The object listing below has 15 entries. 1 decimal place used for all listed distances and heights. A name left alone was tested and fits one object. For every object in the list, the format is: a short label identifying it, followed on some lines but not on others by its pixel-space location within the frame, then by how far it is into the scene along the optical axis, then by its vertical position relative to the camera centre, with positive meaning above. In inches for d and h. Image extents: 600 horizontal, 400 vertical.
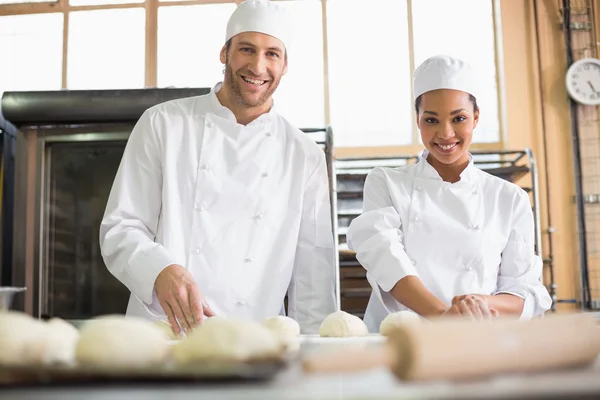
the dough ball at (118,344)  21.6 -3.4
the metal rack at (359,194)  164.7 +14.5
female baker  59.4 +1.8
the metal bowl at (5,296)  36.7 -2.6
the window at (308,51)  216.4 +70.5
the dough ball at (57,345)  22.1 -3.5
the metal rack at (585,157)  194.9 +26.5
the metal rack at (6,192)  102.5 +10.3
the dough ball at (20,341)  20.9 -3.1
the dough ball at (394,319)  48.3 -6.0
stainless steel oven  96.8 +9.1
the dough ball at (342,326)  48.1 -6.5
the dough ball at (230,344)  21.2 -3.4
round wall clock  200.2 +51.7
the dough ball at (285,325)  44.8 -6.0
